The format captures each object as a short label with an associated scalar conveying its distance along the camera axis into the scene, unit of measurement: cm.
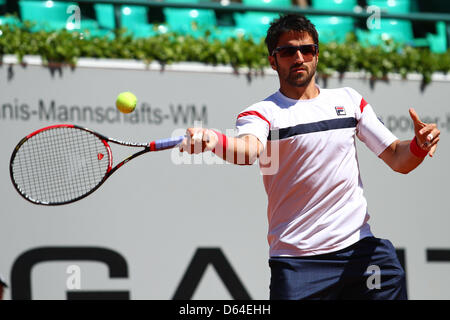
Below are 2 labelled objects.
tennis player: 607
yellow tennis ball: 729
